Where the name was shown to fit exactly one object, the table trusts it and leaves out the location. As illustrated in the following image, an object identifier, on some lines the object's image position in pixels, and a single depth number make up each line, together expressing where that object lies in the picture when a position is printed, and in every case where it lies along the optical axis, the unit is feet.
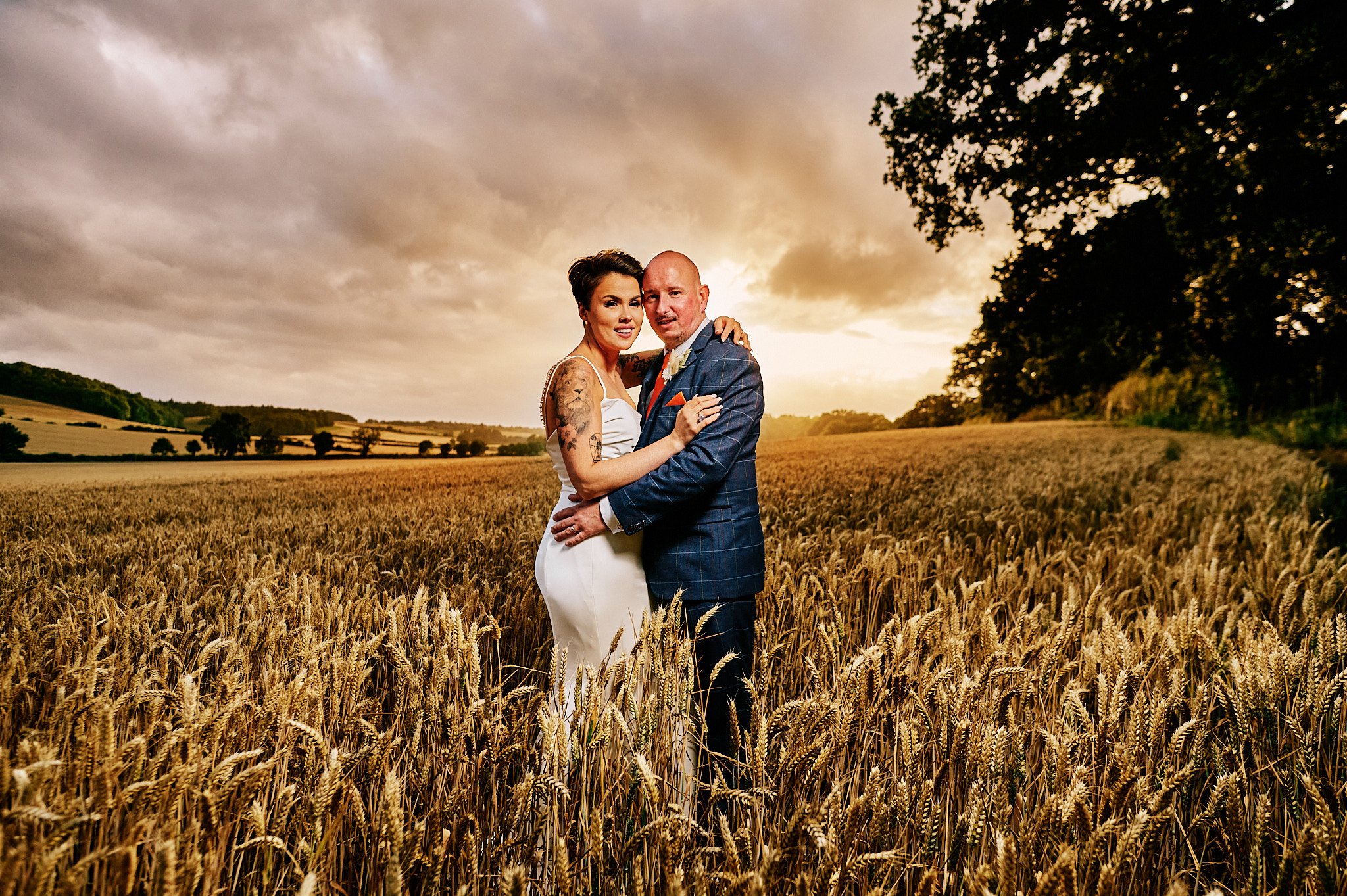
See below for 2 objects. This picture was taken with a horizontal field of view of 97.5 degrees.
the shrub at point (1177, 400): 86.28
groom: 7.02
